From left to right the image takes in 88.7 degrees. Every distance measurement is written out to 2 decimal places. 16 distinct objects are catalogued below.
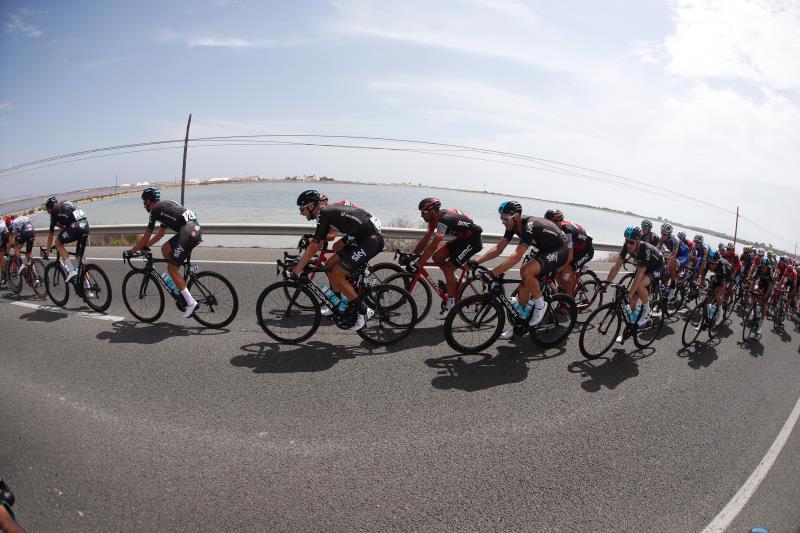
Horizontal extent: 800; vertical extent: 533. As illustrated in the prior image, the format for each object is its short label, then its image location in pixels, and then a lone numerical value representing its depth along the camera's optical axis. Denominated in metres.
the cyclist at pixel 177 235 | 6.27
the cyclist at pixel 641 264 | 6.33
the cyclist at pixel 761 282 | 8.82
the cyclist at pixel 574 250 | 7.48
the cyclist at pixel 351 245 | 5.57
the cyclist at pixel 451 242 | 6.65
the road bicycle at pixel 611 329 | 6.09
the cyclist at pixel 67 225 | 7.54
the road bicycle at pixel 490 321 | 5.66
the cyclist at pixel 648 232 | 9.05
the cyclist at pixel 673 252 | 9.43
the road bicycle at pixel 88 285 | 7.15
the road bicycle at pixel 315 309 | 5.85
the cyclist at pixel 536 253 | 5.90
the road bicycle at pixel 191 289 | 6.46
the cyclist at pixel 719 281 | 7.79
